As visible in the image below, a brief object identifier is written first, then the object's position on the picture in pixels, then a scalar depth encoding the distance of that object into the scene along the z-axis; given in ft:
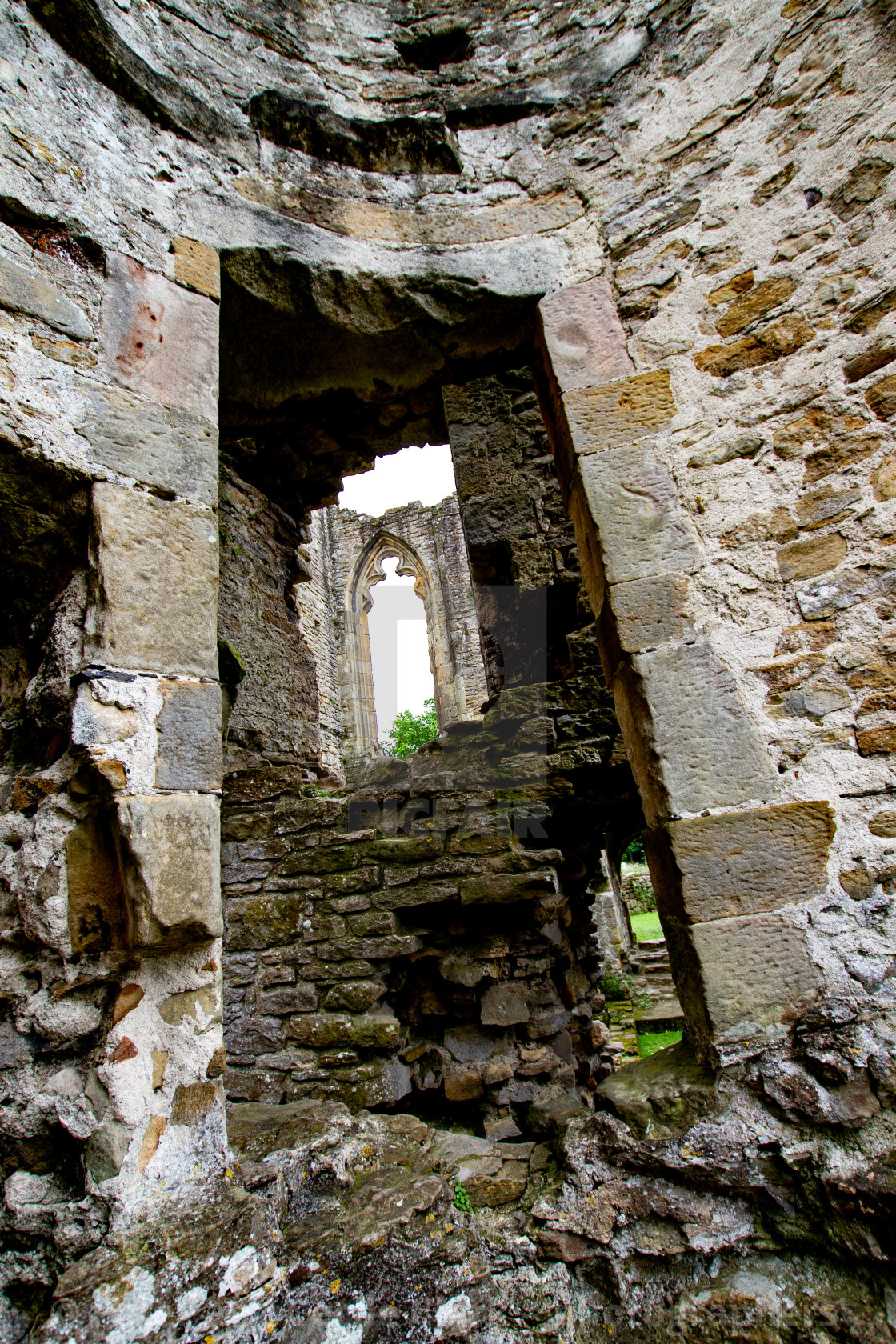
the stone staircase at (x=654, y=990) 22.93
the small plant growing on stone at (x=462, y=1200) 6.18
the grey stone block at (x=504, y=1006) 9.91
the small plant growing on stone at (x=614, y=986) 25.29
